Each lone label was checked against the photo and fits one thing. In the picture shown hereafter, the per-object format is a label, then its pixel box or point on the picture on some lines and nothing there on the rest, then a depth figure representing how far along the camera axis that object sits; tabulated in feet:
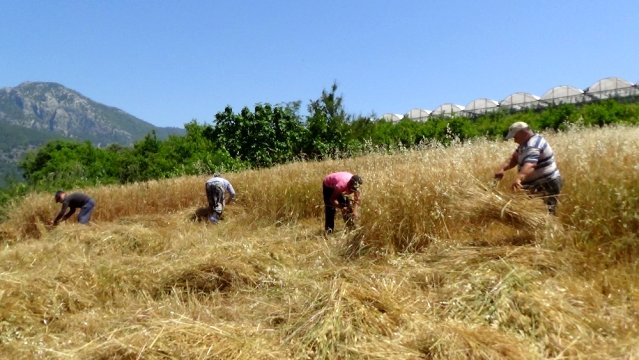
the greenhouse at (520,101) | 201.26
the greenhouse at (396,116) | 228.26
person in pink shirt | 22.55
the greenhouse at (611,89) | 177.68
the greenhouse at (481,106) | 217.77
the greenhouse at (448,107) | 228.22
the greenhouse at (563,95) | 190.49
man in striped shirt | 16.92
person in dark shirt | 40.64
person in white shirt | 36.91
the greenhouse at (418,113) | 241.43
